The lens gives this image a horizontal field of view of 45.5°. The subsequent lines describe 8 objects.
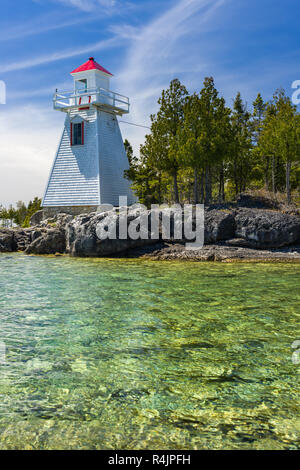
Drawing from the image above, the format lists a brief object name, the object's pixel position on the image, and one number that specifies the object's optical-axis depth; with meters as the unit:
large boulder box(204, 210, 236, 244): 19.84
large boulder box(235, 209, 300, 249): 19.14
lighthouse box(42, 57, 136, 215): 26.45
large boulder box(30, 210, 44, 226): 29.55
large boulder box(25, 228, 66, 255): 23.28
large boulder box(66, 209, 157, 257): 20.66
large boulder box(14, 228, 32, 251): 26.66
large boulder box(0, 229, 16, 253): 25.98
